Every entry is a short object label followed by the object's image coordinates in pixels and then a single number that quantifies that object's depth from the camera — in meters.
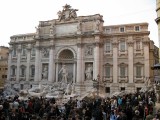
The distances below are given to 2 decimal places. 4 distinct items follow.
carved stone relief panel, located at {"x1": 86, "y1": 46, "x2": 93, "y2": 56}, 35.03
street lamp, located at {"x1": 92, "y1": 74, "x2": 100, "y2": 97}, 30.40
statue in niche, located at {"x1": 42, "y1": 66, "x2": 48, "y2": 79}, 38.06
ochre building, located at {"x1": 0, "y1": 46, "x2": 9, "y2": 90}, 50.09
